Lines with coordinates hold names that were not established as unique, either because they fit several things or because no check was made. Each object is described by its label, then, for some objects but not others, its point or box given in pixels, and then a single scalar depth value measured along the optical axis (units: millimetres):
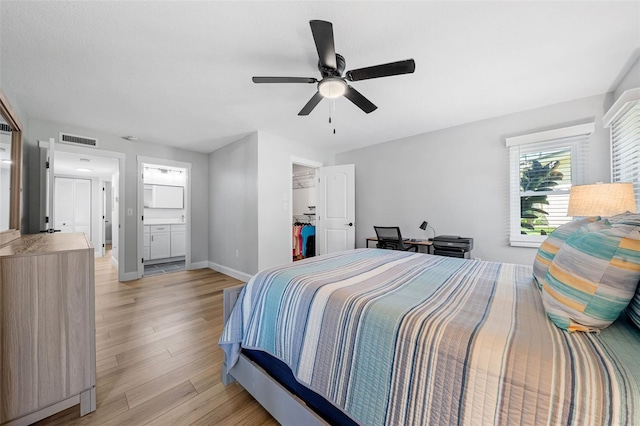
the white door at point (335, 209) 4391
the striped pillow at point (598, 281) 741
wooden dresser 1154
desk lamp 3625
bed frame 1109
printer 2998
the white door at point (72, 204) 5762
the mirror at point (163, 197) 5836
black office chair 3432
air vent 3293
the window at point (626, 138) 1925
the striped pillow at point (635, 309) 736
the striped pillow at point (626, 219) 831
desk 3344
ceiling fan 1432
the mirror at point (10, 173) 1729
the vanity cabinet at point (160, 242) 5182
